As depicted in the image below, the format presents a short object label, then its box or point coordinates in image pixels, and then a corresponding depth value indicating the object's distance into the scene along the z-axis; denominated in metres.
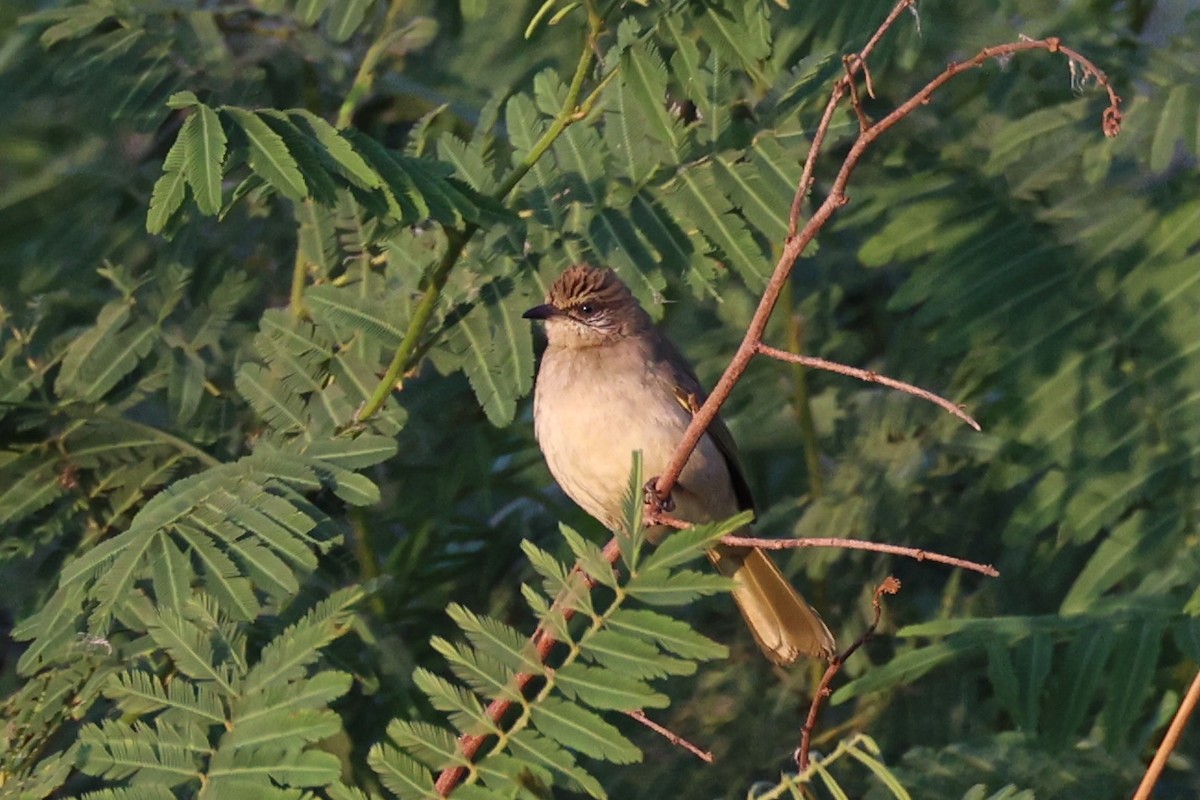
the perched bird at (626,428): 9.40
